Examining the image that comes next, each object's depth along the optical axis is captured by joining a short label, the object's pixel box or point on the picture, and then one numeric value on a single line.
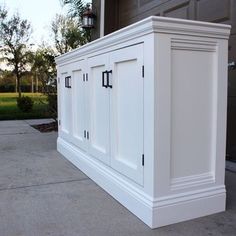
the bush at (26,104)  10.73
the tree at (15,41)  13.89
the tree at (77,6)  7.84
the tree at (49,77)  8.02
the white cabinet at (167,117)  2.27
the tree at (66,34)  10.13
